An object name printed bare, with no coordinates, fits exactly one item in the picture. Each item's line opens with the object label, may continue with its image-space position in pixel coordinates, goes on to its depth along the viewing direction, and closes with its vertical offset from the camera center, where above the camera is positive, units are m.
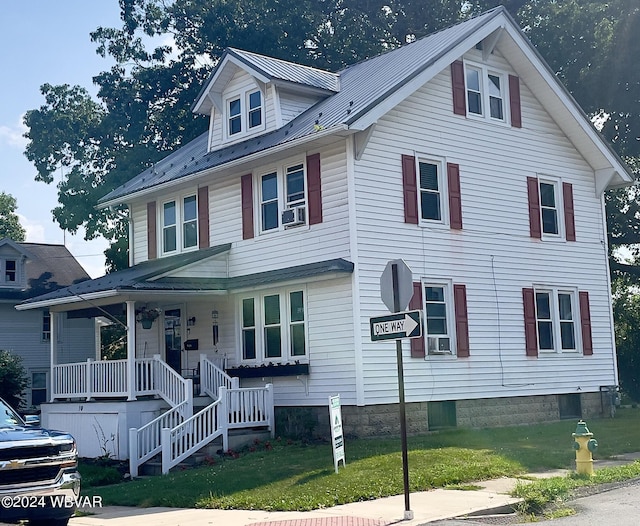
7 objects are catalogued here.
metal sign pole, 11.38 -0.47
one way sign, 11.22 +0.54
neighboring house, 37.88 +2.37
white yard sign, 14.68 -1.00
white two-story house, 19.95 +3.31
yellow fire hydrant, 14.10 -1.39
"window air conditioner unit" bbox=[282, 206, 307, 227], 20.92 +3.63
